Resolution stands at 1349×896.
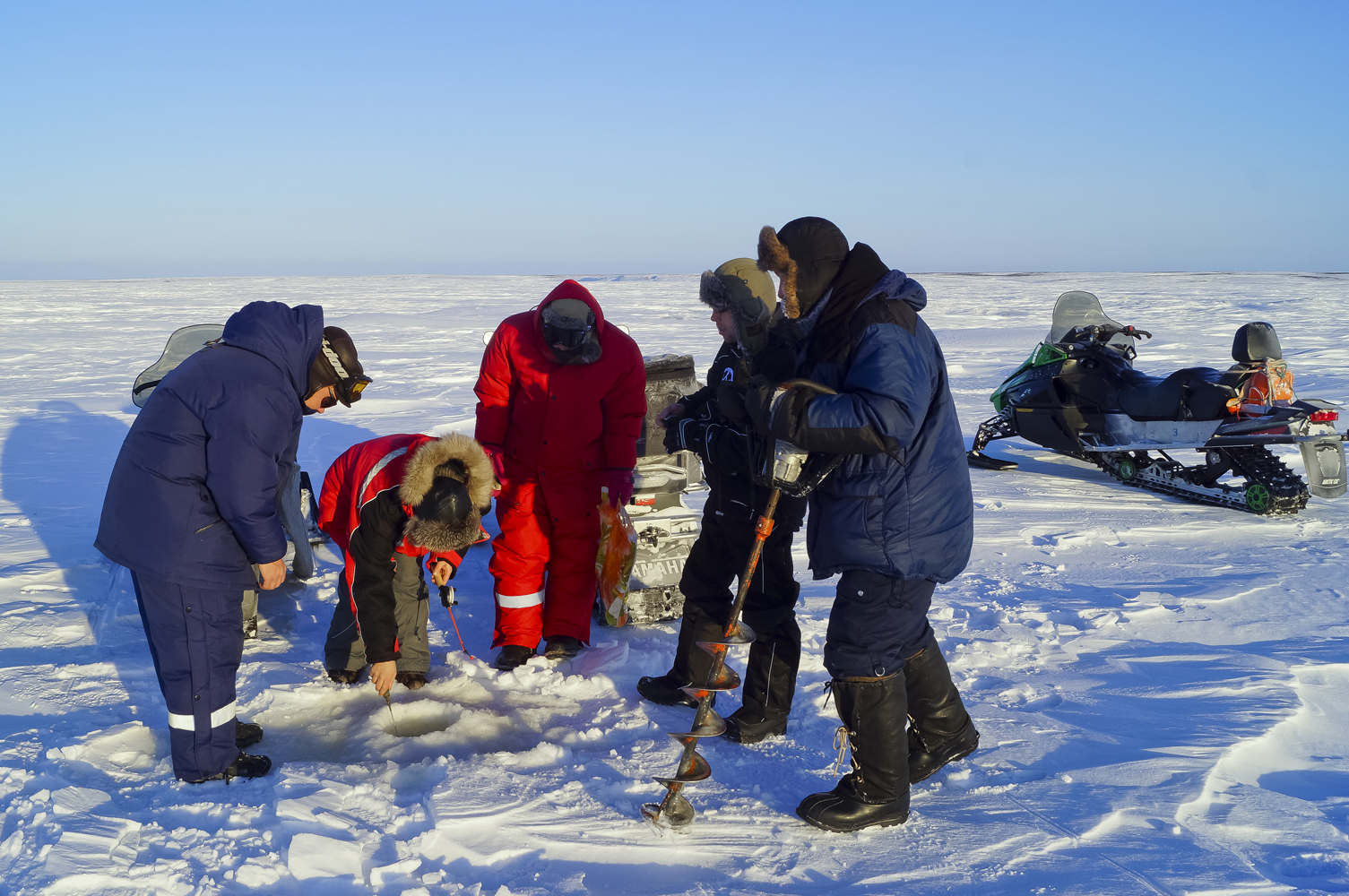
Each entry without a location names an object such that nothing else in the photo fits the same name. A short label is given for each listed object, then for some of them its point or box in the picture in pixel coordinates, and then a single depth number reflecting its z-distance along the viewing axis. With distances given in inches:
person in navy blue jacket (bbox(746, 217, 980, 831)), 90.7
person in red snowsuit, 151.7
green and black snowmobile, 223.3
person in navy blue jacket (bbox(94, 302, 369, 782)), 99.0
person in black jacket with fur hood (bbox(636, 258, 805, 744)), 117.6
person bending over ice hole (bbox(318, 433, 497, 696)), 118.2
